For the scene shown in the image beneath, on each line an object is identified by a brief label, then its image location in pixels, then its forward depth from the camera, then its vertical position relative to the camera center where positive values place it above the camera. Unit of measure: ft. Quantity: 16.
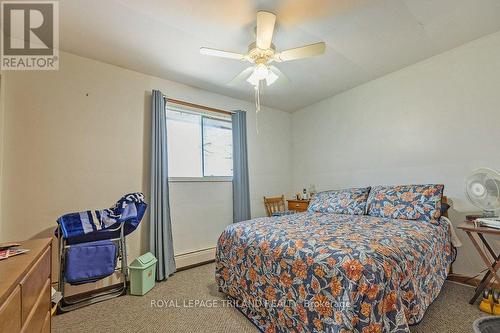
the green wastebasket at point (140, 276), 7.27 -3.29
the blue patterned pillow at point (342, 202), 8.57 -1.28
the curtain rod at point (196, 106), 9.75 +3.24
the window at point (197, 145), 10.24 +1.47
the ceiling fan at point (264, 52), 5.53 +3.36
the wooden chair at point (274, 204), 12.41 -1.83
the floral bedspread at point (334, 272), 3.64 -2.04
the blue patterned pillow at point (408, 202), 6.91 -1.11
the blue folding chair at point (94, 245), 6.35 -2.03
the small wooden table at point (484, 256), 5.61 -2.51
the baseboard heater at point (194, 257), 9.54 -3.68
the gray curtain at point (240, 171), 11.21 +0.11
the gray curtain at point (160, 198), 8.61 -0.88
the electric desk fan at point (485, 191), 6.14 -0.69
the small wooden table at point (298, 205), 11.62 -1.78
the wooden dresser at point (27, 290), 2.36 -1.44
